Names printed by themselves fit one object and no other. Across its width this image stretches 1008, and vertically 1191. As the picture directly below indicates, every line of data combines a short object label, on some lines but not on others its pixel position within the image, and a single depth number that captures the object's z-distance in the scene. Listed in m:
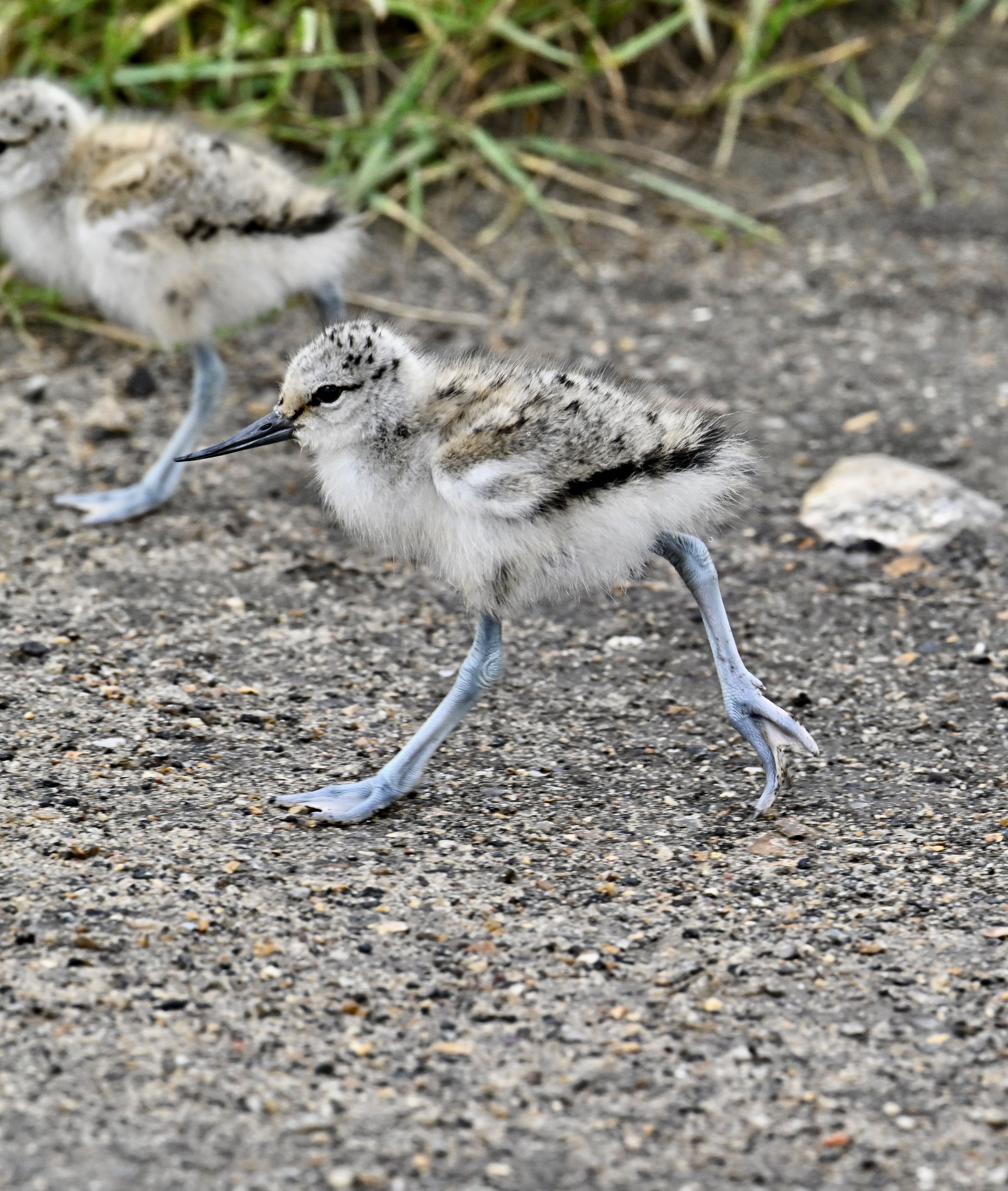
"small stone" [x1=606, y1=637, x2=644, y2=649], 7.06
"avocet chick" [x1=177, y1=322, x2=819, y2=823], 5.20
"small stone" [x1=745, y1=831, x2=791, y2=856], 5.39
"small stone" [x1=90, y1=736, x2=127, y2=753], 5.91
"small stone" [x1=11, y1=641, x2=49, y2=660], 6.59
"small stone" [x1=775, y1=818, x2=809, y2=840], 5.51
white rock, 7.78
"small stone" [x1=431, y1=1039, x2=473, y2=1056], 4.36
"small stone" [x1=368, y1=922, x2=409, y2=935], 4.85
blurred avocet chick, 7.62
